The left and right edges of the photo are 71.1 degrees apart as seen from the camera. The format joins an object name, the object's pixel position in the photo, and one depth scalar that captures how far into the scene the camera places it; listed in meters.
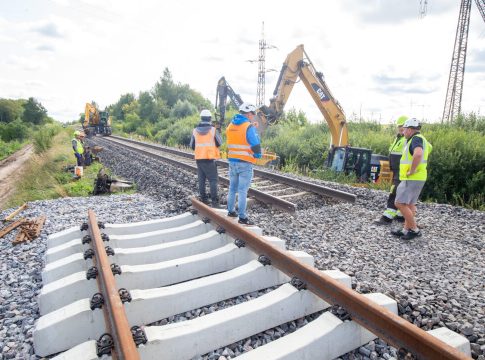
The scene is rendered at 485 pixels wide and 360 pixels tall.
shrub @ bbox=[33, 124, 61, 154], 22.54
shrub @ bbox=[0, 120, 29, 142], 46.64
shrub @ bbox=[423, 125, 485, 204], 8.44
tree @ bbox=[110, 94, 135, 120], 79.06
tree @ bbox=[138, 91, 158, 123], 48.19
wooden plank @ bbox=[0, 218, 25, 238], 4.95
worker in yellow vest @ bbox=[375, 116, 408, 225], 5.61
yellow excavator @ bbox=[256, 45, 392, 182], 12.42
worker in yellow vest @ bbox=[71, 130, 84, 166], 12.56
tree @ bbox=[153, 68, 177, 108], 53.38
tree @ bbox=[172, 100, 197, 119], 40.72
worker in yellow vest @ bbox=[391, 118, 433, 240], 4.94
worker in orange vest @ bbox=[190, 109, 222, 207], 6.50
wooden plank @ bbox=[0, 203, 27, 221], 6.08
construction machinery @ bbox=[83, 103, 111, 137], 34.94
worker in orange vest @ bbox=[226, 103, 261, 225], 5.25
